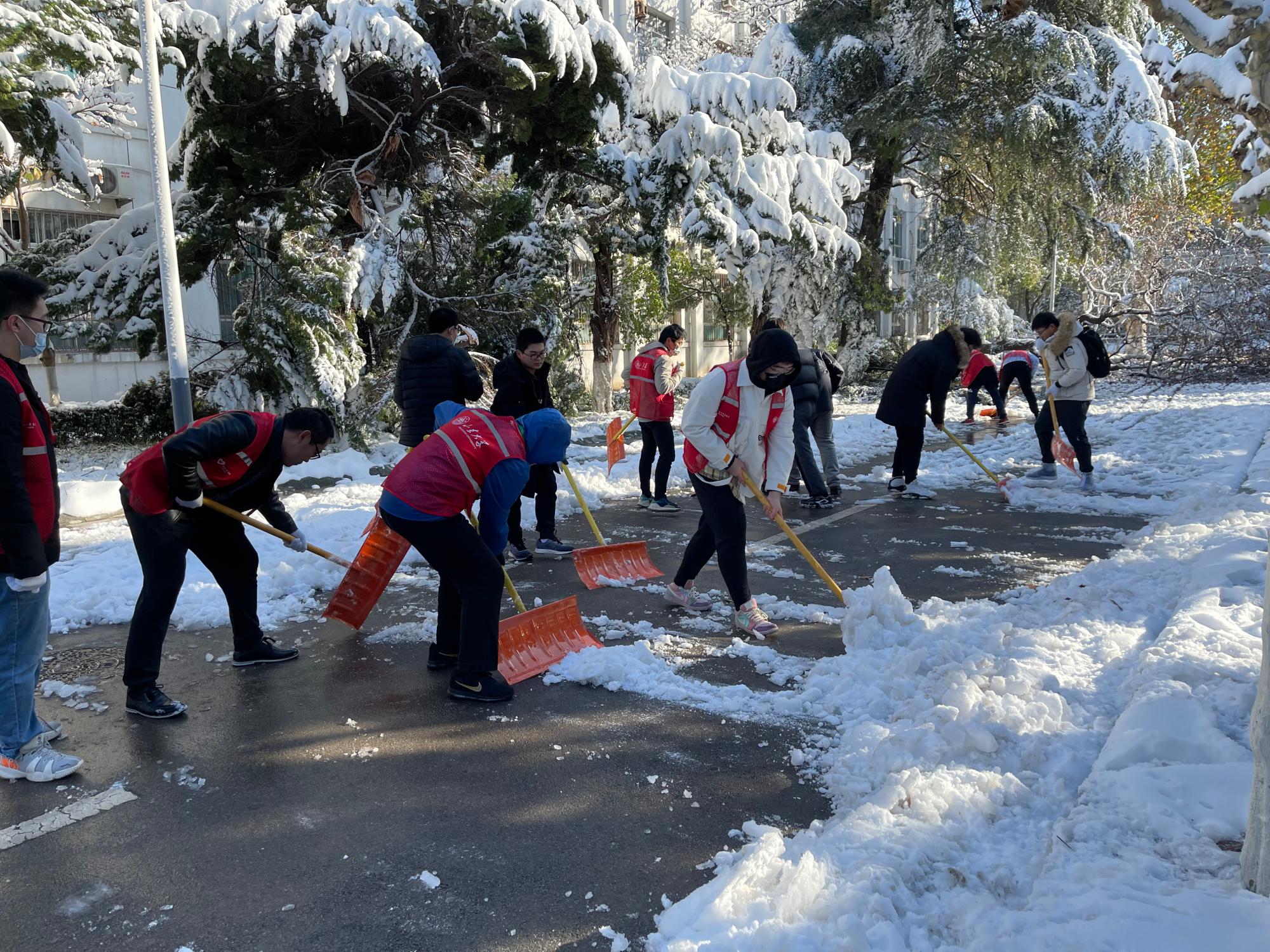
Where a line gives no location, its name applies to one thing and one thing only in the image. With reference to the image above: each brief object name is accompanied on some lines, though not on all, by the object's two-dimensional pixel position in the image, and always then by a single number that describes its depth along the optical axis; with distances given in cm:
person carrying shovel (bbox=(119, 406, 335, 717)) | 421
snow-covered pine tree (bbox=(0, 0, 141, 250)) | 998
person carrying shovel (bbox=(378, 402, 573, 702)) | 424
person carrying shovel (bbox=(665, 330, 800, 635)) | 508
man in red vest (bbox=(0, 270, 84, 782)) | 341
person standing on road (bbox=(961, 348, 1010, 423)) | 1566
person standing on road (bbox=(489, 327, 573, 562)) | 715
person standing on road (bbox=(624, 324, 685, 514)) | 908
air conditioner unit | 1867
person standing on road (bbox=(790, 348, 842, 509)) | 938
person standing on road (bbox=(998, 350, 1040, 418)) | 1562
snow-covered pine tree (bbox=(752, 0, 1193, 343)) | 1750
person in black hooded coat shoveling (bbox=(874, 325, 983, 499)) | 942
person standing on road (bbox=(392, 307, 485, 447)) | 695
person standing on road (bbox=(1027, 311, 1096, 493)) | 933
